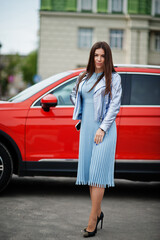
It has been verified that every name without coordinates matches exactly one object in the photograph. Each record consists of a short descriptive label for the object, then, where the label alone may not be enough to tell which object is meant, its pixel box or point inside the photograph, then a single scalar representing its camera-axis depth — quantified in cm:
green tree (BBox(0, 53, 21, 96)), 6331
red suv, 500
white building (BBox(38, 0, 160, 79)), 2914
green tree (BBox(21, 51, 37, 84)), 7244
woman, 365
